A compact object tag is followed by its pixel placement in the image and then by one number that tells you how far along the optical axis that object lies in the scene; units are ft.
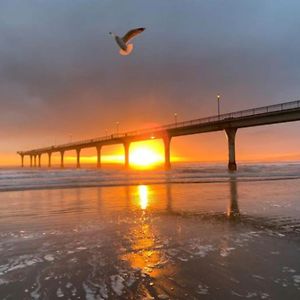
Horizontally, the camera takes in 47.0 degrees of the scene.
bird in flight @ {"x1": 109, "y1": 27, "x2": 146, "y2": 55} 38.42
